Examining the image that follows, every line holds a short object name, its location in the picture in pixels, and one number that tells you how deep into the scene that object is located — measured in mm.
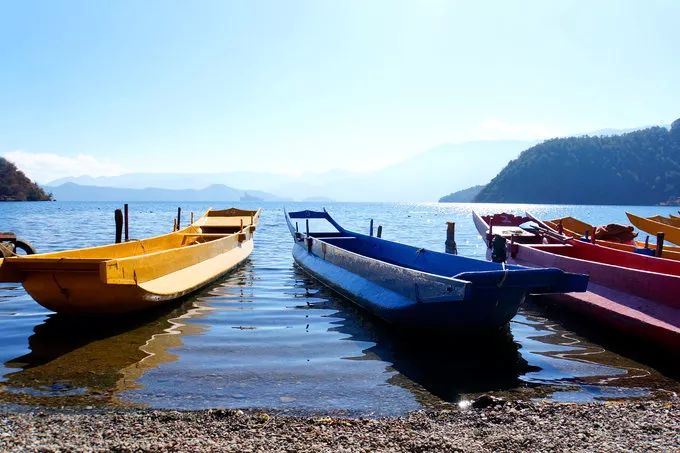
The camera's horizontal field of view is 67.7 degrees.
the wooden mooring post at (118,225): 19297
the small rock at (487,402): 6465
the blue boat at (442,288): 8008
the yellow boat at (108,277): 9078
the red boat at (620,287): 8930
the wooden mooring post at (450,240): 22297
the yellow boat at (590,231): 14859
